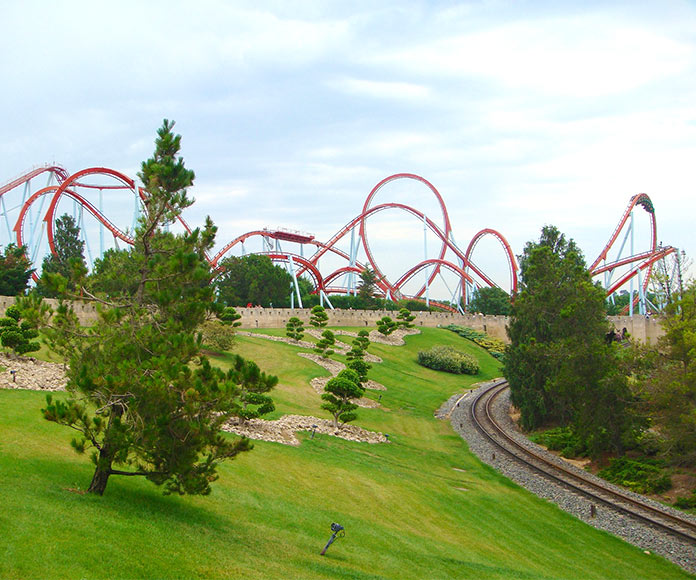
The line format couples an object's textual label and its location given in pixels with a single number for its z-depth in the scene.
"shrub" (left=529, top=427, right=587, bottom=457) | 26.16
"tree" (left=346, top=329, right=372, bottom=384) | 33.53
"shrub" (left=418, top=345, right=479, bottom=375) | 53.34
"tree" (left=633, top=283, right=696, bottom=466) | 19.95
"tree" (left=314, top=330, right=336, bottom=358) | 42.31
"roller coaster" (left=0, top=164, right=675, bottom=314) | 50.53
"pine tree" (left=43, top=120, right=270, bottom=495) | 10.44
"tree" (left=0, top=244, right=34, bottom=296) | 39.78
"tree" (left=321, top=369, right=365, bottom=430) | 25.98
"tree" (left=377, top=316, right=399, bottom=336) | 57.66
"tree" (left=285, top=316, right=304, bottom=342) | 47.23
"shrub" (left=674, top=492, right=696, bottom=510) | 18.70
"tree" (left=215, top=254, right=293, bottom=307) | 65.50
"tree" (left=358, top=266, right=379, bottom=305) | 73.94
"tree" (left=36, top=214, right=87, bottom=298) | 53.78
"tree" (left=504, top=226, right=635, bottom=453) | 24.48
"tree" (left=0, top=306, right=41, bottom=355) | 21.78
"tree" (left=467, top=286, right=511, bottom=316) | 82.19
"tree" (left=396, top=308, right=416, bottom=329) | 62.94
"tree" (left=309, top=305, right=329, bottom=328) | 52.82
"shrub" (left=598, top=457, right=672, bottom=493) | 20.72
